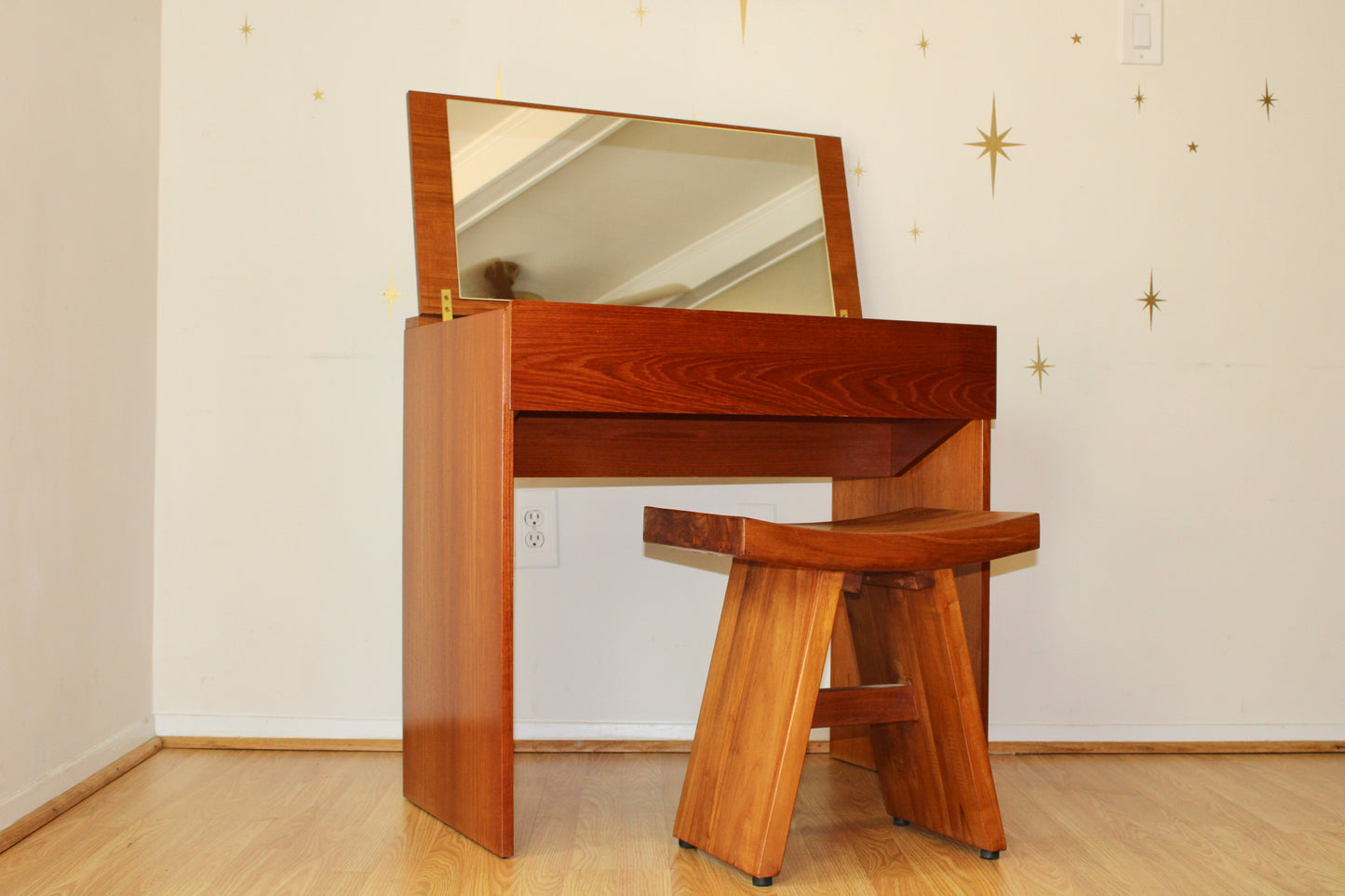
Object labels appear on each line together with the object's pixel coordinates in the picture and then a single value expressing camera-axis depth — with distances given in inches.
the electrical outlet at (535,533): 62.8
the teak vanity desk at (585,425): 44.8
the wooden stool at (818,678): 42.1
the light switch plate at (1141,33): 64.9
